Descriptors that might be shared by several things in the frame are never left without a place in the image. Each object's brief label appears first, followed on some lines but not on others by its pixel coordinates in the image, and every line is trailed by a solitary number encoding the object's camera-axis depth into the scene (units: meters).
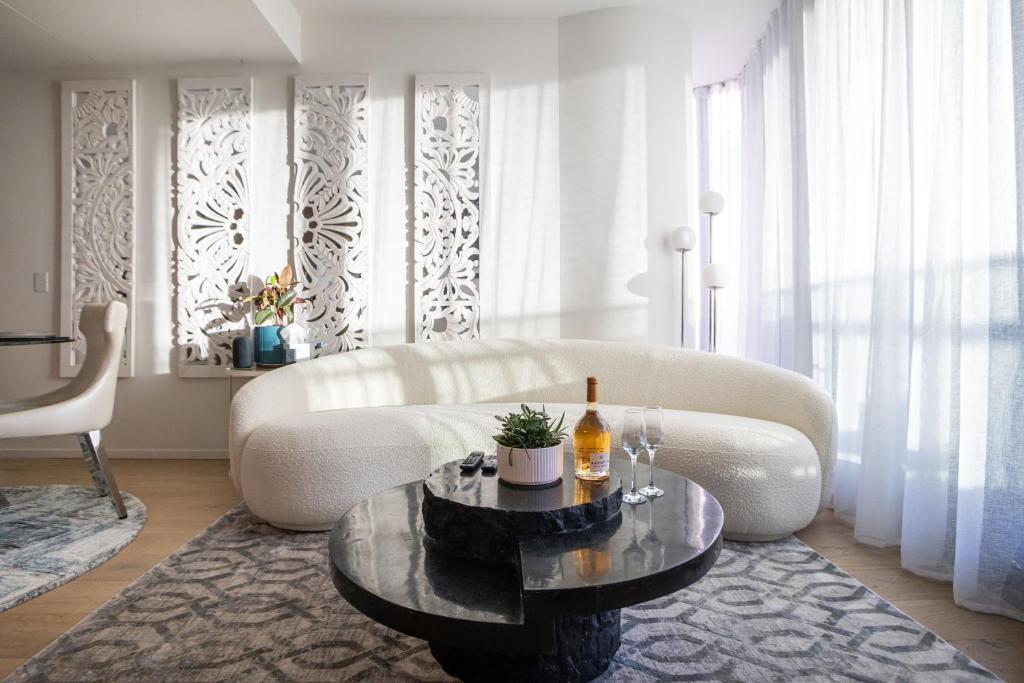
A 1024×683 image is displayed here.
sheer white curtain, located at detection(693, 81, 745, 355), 4.73
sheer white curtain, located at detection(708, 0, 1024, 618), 1.83
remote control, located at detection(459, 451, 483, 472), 1.68
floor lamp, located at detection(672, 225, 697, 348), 3.57
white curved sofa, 2.32
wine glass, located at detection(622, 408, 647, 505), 1.58
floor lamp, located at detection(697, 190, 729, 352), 3.77
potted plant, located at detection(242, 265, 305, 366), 3.49
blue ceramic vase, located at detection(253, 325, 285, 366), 3.49
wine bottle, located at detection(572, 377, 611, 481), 1.59
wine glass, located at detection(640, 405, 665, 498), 1.59
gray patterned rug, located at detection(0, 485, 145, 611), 2.05
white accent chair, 2.45
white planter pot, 1.52
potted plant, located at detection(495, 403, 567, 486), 1.52
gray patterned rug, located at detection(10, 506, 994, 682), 1.48
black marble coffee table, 1.08
